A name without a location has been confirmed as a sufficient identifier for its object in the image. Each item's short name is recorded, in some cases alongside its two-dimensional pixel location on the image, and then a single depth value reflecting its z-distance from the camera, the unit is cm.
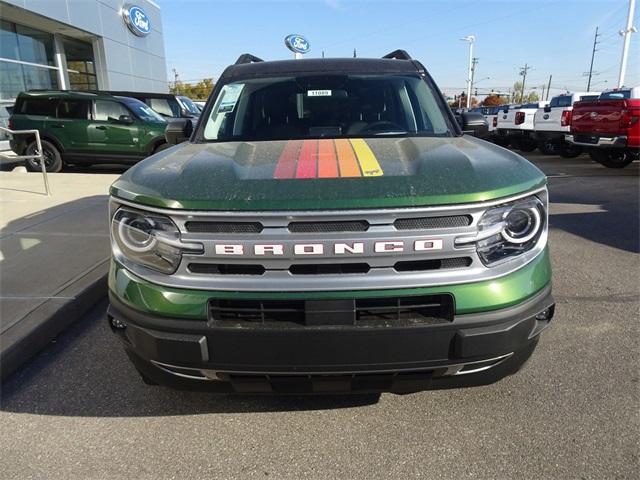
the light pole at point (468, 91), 5629
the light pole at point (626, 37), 2668
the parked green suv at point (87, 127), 1088
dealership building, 1598
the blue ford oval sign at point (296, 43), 2673
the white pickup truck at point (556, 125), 1291
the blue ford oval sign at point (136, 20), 2108
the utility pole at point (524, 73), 9769
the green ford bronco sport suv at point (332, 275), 176
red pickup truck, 998
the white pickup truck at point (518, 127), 1488
